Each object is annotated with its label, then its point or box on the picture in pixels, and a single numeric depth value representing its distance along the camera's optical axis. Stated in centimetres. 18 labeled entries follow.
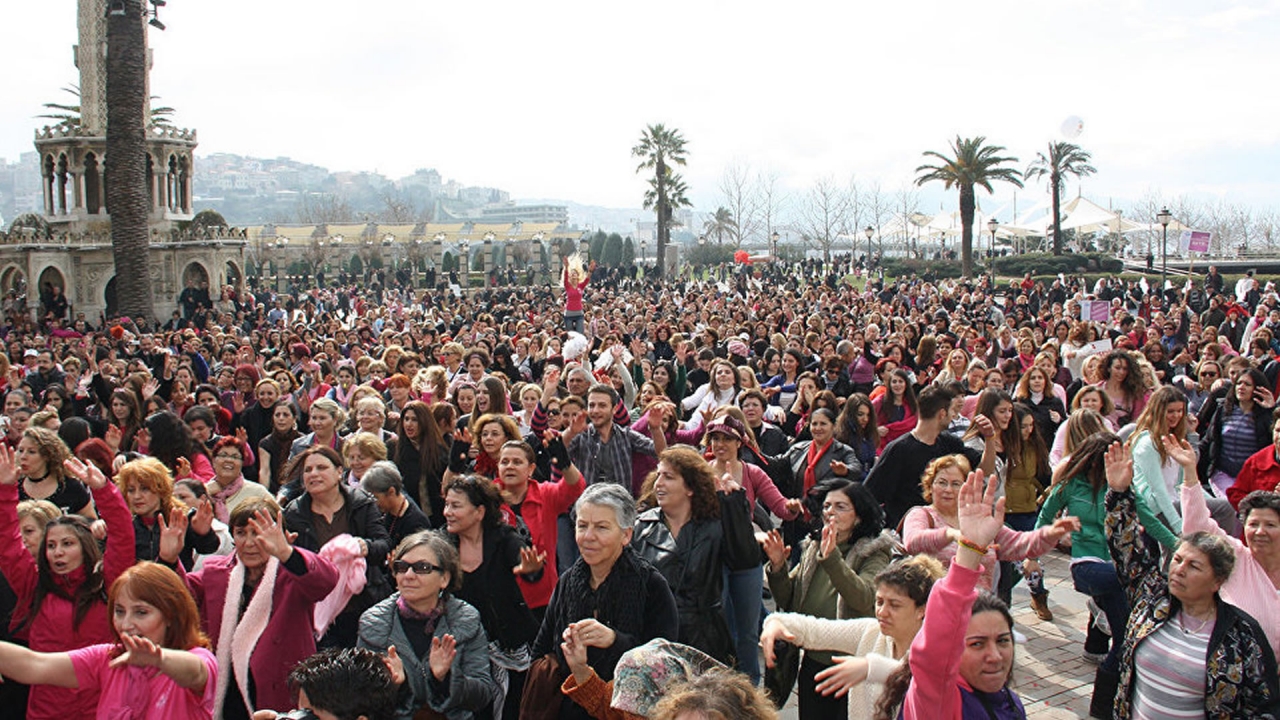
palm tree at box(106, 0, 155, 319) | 2022
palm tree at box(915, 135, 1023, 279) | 4694
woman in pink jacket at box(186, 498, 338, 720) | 422
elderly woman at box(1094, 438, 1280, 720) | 394
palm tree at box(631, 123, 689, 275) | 5825
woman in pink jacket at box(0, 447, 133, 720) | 432
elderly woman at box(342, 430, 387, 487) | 634
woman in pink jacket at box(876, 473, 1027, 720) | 323
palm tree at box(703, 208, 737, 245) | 8094
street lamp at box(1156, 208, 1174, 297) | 2795
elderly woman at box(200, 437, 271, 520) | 635
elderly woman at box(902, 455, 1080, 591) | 496
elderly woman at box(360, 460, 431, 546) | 531
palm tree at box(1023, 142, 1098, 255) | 5662
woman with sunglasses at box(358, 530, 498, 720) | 388
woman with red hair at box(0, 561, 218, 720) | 350
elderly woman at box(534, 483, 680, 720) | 401
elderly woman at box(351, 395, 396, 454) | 780
